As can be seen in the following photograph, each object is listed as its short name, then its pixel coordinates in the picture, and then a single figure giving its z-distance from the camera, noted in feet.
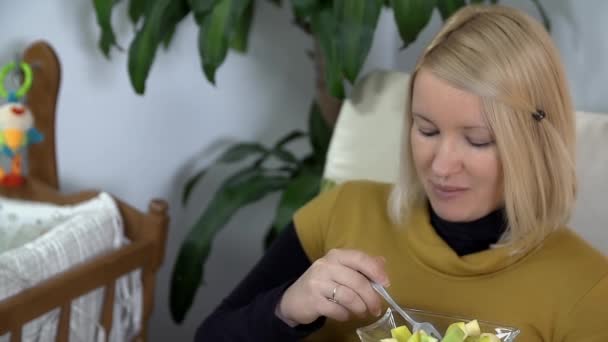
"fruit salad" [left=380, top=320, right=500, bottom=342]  2.38
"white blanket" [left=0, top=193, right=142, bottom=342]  3.99
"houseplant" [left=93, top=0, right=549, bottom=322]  4.41
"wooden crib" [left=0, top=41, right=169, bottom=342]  3.83
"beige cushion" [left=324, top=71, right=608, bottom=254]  4.40
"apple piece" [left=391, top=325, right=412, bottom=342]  2.48
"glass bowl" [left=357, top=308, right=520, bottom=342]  2.78
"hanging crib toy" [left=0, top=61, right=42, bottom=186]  4.70
